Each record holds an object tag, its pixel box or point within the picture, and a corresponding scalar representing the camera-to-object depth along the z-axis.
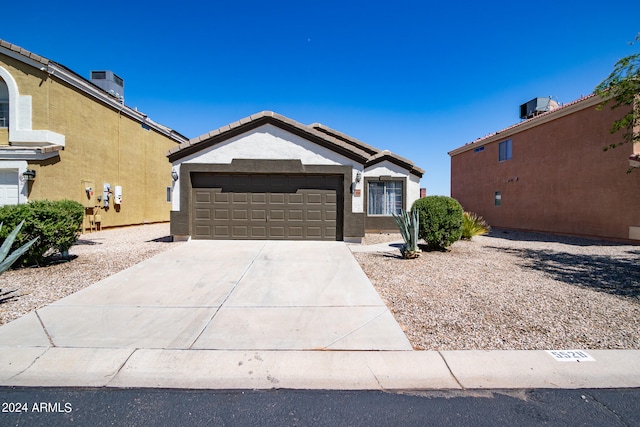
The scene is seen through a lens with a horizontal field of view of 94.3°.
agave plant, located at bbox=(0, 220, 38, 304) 4.64
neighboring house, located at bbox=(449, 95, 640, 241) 12.55
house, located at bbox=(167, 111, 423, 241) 11.05
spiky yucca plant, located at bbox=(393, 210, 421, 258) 8.41
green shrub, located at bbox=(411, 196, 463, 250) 9.20
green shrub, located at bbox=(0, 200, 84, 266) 6.51
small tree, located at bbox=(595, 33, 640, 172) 8.06
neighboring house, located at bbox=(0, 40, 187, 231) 12.51
